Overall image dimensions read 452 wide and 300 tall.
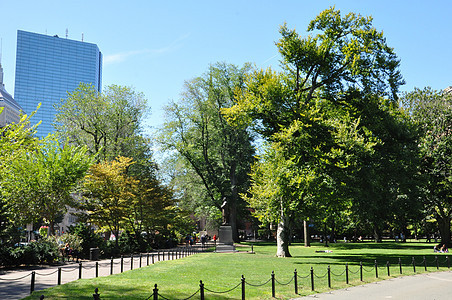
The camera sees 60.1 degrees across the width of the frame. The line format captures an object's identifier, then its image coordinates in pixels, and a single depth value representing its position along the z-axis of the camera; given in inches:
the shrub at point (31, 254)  895.9
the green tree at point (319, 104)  1033.5
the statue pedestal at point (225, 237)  1576.0
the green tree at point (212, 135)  1888.5
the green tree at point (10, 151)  939.0
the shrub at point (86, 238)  1229.1
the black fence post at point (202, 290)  427.7
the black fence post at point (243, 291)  475.9
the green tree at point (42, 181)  1143.0
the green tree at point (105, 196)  1358.3
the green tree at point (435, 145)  1434.5
